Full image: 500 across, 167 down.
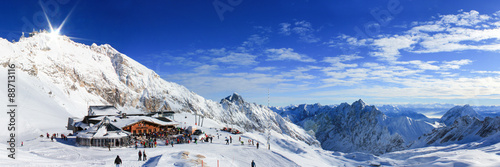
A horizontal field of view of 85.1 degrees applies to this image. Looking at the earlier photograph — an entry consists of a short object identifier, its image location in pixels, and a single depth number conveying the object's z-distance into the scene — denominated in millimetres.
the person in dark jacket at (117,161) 29111
